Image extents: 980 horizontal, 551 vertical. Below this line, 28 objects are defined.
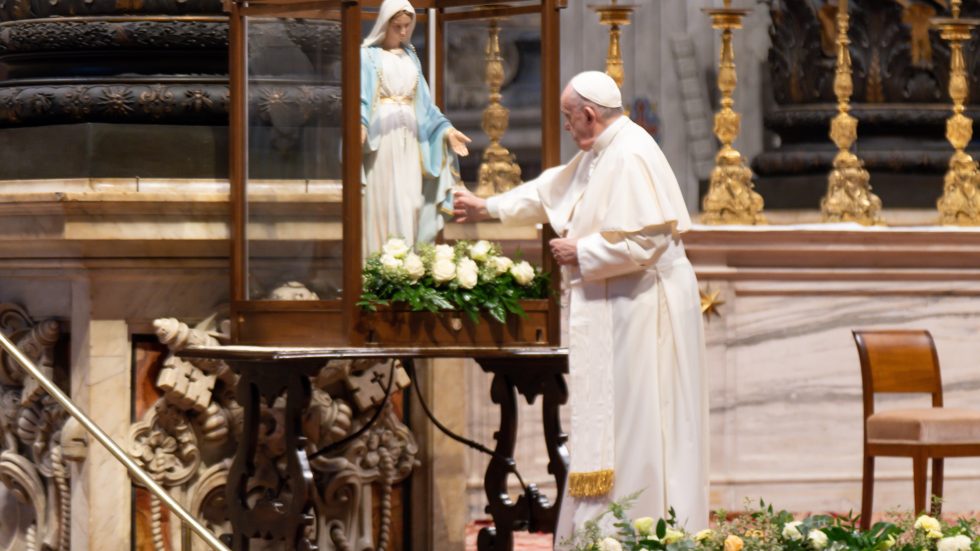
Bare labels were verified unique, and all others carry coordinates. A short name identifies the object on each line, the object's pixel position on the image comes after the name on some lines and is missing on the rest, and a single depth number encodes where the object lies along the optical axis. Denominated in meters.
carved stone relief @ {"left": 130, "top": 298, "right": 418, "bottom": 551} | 13.40
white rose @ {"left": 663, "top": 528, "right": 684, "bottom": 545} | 9.10
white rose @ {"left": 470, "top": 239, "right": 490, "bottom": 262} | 13.33
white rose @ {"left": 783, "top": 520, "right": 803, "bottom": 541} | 9.27
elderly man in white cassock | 13.33
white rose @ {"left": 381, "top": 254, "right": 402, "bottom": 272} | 12.93
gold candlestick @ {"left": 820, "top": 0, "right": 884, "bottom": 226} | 19.30
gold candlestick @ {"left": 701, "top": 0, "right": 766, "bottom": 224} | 19.03
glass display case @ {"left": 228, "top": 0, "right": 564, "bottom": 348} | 12.89
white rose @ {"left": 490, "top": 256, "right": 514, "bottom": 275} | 13.30
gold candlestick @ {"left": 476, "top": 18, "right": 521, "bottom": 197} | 14.21
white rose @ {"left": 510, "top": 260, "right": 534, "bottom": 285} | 13.34
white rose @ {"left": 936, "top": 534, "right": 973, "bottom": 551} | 9.06
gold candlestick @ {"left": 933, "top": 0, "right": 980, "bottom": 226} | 19.49
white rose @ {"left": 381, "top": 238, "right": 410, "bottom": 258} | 13.02
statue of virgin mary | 13.22
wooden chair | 15.93
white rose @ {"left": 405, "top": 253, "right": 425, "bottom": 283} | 12.93
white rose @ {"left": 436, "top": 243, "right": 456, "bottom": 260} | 13.15
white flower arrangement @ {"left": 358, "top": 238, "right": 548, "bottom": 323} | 12.94
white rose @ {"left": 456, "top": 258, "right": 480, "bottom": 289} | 13.11
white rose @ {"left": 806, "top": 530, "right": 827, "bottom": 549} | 9.10
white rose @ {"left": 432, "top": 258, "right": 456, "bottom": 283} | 13.05
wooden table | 12.61
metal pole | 10.85
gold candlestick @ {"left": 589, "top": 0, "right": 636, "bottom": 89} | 18.69
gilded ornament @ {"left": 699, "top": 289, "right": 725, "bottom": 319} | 18.25
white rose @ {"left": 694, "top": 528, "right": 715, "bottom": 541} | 9.21
